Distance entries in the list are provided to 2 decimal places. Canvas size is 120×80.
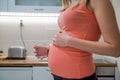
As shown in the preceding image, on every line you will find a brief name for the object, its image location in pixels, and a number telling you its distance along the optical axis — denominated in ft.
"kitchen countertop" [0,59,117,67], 6.72
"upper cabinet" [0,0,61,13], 7.75
